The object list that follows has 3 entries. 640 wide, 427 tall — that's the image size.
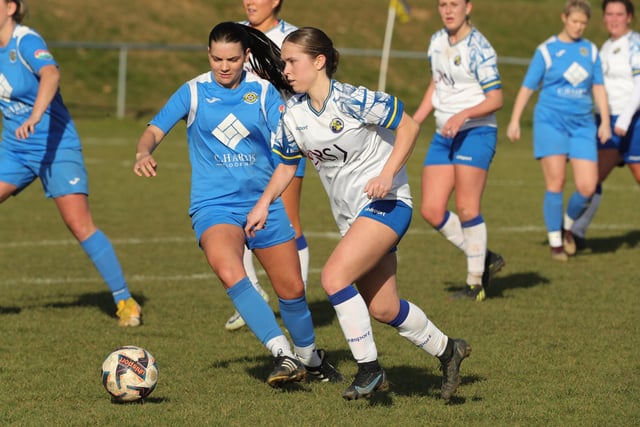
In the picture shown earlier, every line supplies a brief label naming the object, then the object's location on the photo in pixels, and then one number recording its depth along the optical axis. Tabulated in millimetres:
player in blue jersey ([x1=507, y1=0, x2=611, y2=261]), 22344
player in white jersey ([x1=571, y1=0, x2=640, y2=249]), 22875
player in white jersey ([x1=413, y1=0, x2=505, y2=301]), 18266
